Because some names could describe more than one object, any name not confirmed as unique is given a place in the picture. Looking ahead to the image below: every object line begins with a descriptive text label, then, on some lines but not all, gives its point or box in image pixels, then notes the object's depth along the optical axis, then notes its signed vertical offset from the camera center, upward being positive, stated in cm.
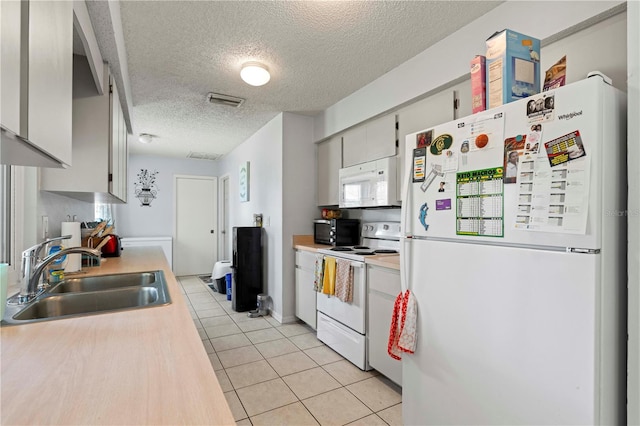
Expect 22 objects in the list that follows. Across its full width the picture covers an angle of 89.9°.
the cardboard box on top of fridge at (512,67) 132 +61
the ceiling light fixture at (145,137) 448 +102
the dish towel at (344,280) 258 -57
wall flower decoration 592 +42
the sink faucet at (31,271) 131 -26
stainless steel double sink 129 -42
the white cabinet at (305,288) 324 -81
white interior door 618 -28
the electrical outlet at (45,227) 193 -11
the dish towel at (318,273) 293 -57
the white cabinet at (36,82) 57 +27
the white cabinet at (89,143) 186 +40
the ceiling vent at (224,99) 310 +110
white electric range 248 -80
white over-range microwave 266 +24
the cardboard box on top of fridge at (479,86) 145 +58
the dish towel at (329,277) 277 -58
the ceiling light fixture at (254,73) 245 +106
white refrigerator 101 -19
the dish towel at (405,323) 162 -57
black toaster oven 325 -21
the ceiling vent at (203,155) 577 +102
